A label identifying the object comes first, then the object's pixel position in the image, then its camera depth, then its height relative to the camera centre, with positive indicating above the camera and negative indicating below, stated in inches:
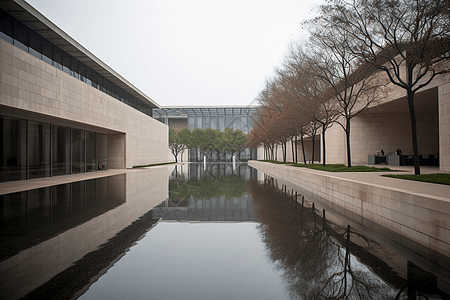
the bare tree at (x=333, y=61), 558.4 +200.2
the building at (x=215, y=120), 3011.8 +372.3
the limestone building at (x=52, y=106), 647.1 +135.1
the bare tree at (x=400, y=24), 386.0 +188.9
